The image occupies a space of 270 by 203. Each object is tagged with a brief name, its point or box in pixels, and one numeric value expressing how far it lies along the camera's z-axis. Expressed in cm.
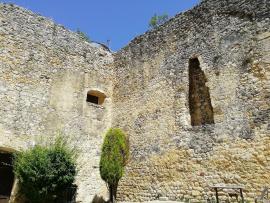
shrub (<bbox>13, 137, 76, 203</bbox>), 505
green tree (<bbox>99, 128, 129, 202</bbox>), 595
